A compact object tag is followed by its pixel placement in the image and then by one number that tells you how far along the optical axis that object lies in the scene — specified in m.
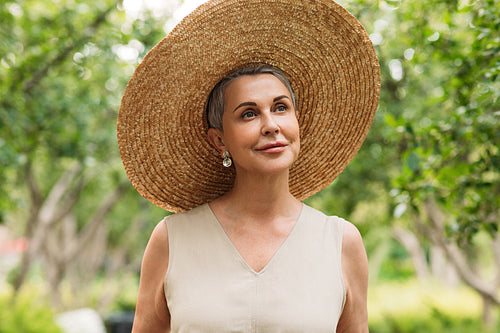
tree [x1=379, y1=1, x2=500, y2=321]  2.74
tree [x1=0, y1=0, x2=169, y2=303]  5.54
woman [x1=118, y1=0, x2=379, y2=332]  1.85
